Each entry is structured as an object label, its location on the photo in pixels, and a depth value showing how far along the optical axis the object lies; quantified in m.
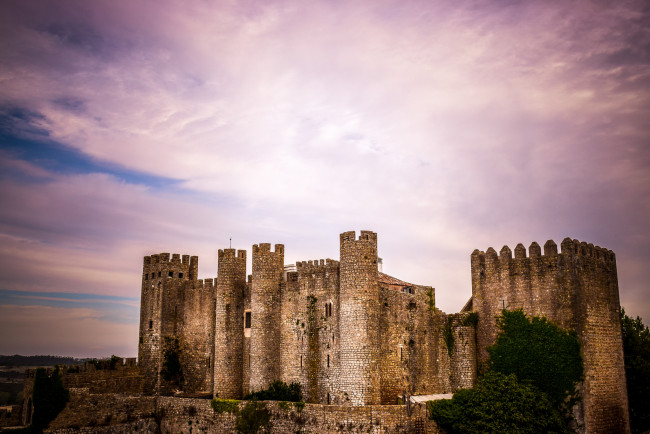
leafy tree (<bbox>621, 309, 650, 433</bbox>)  40.47
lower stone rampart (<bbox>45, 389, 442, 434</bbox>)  33.06
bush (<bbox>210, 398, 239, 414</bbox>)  37.16
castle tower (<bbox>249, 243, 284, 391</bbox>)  39.75
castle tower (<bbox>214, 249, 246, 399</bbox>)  41.84
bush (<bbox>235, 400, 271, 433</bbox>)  35.78
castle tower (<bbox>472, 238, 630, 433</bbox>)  34.09
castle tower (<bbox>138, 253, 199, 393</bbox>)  47.26
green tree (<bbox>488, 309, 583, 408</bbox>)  33.28
